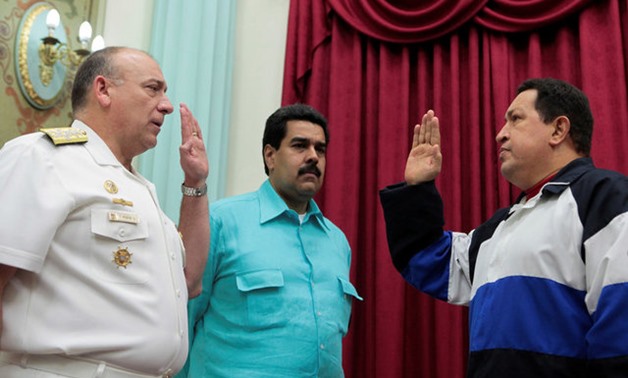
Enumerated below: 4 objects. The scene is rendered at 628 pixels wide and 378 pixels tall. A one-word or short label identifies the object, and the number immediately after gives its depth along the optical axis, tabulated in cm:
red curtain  284
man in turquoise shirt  206
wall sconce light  289
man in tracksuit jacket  158
